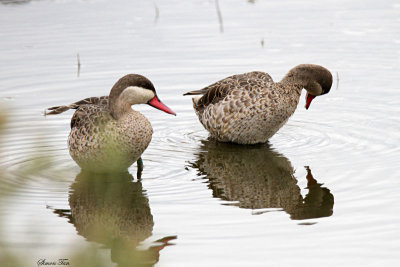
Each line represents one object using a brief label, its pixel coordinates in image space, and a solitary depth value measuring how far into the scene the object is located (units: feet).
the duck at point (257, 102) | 59.93
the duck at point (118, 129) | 49.90
